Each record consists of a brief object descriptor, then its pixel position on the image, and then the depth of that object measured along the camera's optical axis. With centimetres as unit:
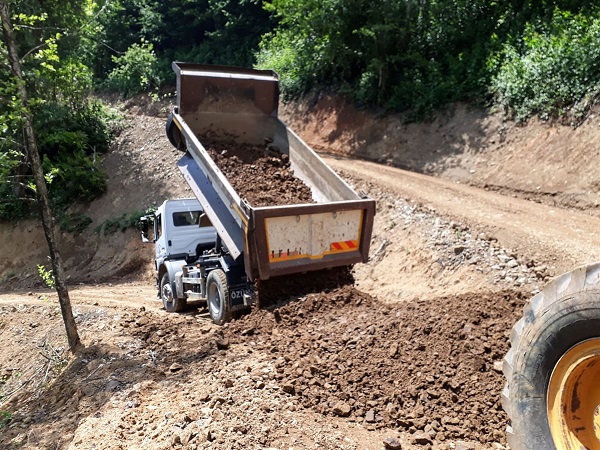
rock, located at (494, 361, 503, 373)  469
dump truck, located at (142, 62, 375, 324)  762
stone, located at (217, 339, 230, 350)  657
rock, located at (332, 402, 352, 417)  463
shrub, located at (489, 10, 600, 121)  1391
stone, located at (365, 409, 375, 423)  451
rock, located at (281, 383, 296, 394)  506
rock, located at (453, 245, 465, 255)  948
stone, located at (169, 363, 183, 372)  625
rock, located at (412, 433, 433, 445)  413
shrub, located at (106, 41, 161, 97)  3200
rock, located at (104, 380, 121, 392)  621
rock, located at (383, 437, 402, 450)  407
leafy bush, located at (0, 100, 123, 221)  1991
